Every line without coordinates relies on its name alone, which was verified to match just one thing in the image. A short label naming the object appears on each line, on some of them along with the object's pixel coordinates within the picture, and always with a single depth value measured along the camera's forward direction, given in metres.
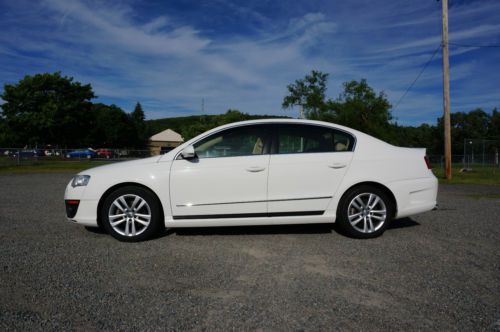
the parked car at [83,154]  33.99
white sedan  4.40
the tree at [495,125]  81.53
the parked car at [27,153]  25.10
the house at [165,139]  101.88
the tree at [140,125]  92.25
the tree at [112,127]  74.97
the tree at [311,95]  51.69
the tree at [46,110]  45.75
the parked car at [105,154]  47.34
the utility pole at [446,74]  16.16
